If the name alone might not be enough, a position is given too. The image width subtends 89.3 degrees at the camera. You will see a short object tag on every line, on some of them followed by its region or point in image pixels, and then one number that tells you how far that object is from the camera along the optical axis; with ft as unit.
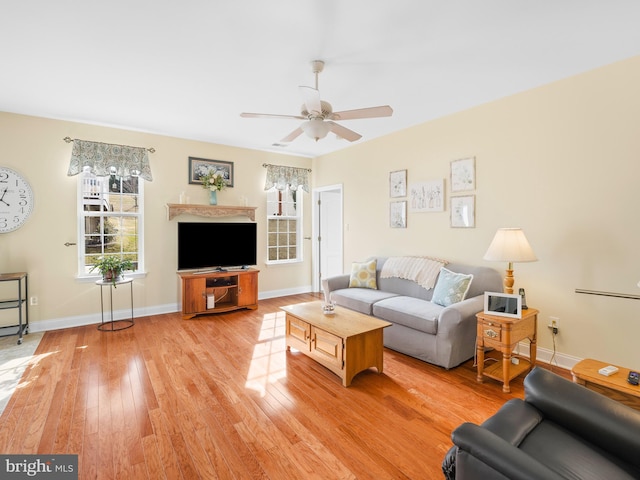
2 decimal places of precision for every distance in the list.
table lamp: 9.11
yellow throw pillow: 14.69
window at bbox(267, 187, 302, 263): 19.66
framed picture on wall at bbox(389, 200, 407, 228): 15.01
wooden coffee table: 9.05
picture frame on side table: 8.95
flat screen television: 16.07
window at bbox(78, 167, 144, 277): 14.30
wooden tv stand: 15.37
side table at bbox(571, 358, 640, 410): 6.42
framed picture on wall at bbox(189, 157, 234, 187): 16.70
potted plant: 13.30
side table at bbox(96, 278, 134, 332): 13.51
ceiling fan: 8.15
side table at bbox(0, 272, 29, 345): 12.01
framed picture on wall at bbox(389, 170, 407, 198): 14.99
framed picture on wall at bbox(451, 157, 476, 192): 12.32
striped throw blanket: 12.63
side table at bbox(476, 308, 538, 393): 8.74
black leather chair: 3.67
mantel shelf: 15.90
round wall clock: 12.62
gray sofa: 9.82
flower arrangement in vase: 16.85
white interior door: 20.26
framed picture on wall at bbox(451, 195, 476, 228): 12.34
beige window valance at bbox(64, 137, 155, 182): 13.75
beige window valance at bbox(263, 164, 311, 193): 18.97
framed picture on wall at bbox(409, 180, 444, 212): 13.48
